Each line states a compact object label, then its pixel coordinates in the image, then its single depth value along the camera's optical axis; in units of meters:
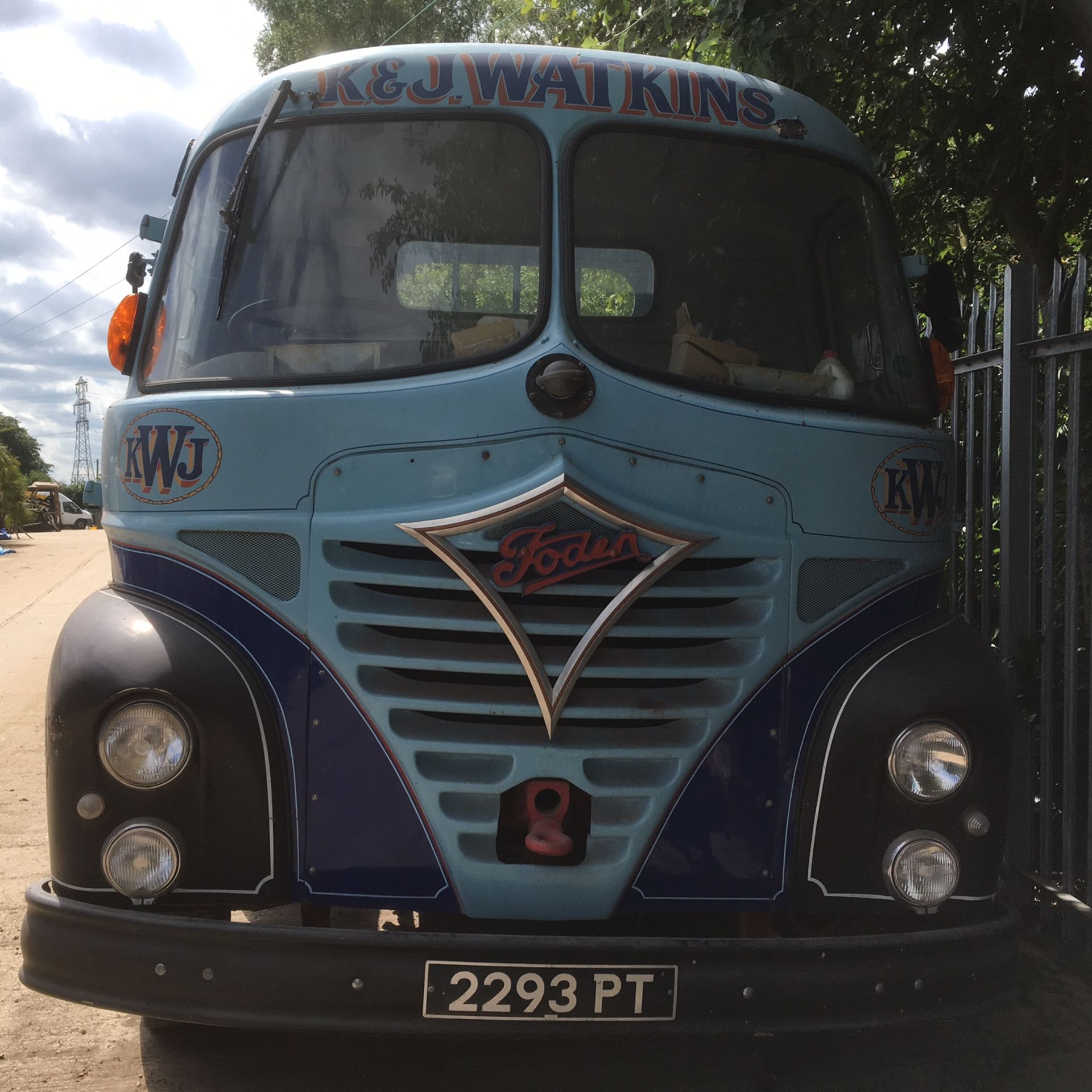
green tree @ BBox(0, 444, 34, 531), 26.39
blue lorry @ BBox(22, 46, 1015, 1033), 2.33
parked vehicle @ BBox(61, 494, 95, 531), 47.28
